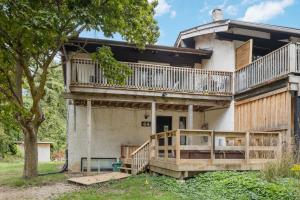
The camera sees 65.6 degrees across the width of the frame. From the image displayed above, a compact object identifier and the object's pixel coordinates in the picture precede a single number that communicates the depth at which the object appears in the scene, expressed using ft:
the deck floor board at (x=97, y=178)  25.50
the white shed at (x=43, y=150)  62.66
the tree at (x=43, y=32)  19.52
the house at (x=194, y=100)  25.01
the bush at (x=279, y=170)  20.46
